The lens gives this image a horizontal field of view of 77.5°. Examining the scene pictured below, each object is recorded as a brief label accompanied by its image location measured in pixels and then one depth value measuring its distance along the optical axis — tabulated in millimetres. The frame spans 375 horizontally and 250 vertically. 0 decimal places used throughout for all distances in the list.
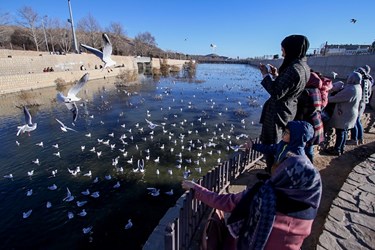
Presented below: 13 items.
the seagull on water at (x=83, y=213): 6879
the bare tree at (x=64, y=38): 52312
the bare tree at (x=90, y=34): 56794
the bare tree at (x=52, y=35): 52388
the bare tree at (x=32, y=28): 46462
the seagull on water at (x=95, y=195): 7699
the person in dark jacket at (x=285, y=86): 3119
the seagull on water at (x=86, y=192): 7812
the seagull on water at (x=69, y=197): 7559
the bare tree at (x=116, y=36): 68350
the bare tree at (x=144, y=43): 83912
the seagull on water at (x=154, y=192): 7746
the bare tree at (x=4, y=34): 44156
